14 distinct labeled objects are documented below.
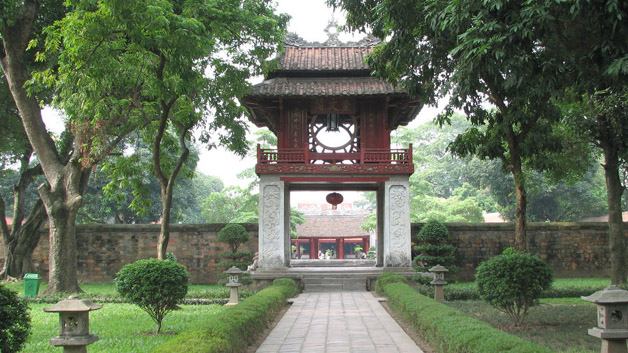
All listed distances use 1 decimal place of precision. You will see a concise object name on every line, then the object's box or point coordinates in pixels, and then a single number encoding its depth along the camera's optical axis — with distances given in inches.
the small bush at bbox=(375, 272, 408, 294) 490.6
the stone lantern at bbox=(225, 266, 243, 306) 452.3
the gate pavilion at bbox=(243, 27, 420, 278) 579.8
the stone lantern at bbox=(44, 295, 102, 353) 183.8
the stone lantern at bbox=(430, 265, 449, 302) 460.4
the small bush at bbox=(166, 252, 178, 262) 674.8
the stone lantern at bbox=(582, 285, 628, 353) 189.9
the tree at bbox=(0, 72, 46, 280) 668.1
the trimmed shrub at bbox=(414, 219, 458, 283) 612.1
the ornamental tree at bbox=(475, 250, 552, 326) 319.3
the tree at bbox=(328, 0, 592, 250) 256.1
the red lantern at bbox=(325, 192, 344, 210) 651.5
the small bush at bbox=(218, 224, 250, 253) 670.5
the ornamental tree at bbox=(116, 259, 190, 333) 301.3
